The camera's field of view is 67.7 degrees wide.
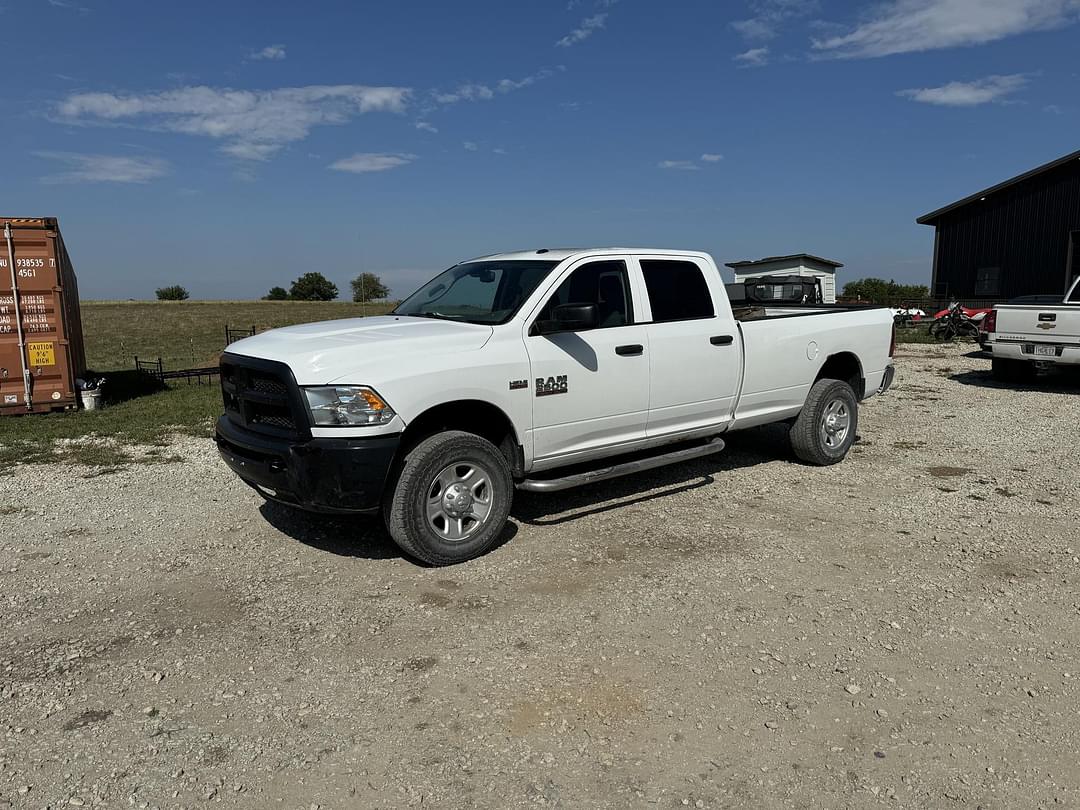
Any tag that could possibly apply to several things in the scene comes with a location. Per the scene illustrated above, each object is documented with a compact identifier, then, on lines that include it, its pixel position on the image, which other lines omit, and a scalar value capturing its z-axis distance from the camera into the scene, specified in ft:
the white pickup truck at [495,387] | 15.10
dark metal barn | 85.56
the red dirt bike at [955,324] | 71.00
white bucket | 36.27
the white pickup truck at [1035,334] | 37.55
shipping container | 34.88
